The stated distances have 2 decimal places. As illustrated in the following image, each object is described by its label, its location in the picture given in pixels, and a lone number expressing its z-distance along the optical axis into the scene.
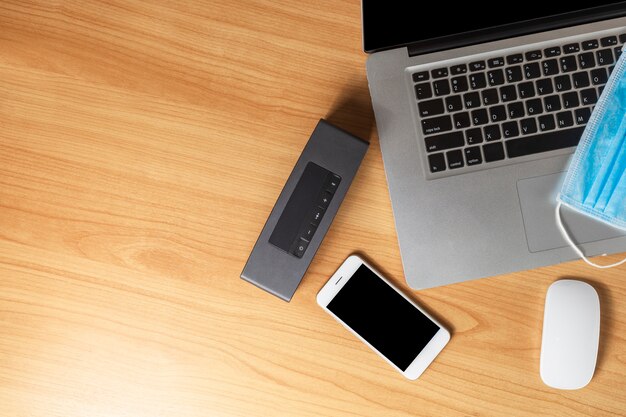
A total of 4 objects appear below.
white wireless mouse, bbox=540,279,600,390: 0.68
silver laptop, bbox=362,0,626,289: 0.66
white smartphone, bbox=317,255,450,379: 0.70
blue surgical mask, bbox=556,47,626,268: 0.65
